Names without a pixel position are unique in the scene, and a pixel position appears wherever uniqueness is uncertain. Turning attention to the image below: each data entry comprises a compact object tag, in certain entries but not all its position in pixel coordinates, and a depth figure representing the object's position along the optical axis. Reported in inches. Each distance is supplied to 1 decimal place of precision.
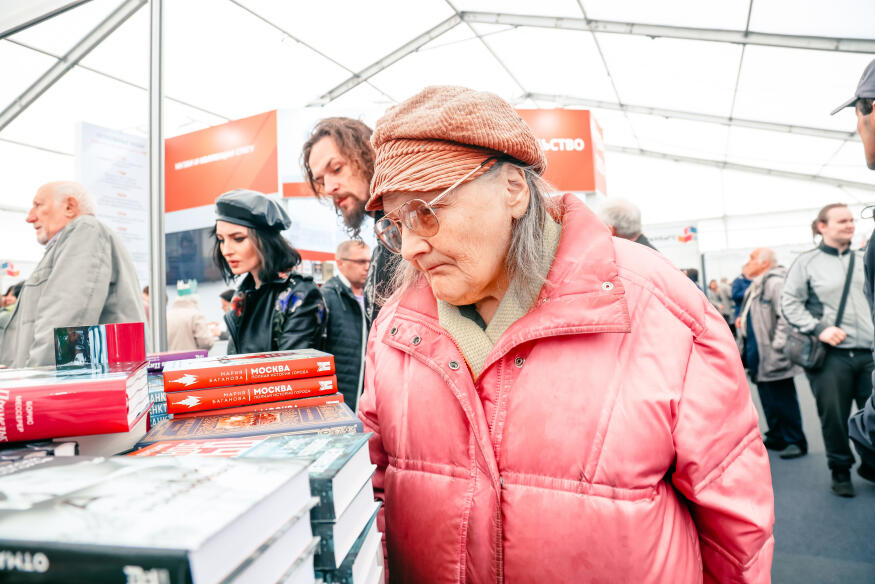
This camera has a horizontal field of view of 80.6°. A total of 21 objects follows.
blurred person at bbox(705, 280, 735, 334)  343.0
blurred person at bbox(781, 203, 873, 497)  125.7
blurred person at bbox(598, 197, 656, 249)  115.5
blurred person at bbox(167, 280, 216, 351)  159.8
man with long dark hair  84.3
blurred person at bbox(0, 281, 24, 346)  218.3
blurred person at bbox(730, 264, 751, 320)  263.4
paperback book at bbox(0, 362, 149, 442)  26.3
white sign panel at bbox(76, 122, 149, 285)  136.5
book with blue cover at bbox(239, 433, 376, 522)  21.6
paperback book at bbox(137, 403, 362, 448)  31.4
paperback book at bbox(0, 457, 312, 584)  14.4
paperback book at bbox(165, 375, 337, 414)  36.9
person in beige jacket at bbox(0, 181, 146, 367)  76.5
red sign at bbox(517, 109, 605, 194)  186.4
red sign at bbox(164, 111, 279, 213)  158.9
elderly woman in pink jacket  33.4
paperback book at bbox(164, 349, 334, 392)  37.1
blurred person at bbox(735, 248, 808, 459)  165.0
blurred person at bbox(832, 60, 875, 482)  55.9
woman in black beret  77.6
